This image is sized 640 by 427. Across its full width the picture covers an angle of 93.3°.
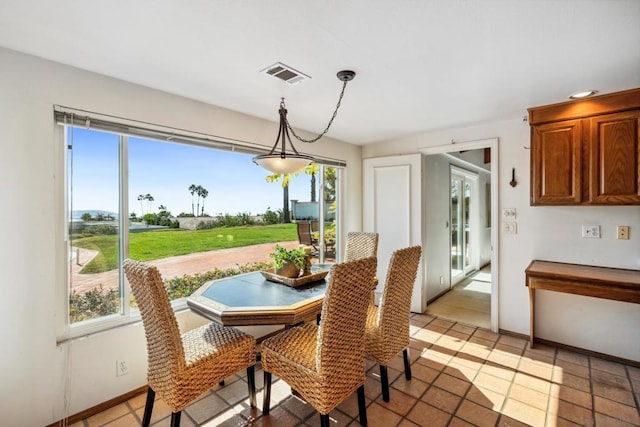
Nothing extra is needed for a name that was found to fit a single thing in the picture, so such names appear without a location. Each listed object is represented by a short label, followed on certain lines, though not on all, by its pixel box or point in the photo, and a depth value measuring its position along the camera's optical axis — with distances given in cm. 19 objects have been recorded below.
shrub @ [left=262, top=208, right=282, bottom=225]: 353
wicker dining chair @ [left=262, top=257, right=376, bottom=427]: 159
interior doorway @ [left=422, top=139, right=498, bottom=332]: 355
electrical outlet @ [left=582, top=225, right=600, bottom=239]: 272
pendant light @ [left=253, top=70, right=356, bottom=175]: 206
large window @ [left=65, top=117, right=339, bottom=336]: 208
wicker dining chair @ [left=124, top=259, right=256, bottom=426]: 158
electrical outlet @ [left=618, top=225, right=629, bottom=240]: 260
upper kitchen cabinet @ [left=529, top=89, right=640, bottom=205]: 233
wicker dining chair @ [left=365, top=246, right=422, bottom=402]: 205
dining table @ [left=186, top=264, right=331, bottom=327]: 180
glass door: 516
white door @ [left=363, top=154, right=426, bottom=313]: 380
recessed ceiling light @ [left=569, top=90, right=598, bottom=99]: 237
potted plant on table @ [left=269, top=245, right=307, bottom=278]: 241
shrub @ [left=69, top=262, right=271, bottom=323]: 206
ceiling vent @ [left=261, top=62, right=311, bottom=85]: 196
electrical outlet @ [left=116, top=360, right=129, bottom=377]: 212
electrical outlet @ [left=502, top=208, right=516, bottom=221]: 318
